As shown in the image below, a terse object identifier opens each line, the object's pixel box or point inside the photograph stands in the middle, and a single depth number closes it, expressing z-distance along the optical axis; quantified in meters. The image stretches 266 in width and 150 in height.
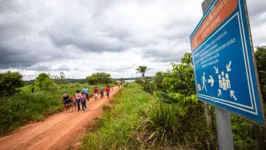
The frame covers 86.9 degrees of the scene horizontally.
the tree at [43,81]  20.15
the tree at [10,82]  11.34
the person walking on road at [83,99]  10.53
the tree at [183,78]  4.04
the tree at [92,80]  54.78
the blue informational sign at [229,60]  1.08
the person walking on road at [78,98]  10.58
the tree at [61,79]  27.03
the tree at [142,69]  30.61
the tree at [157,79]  15.01
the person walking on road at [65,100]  10.61
